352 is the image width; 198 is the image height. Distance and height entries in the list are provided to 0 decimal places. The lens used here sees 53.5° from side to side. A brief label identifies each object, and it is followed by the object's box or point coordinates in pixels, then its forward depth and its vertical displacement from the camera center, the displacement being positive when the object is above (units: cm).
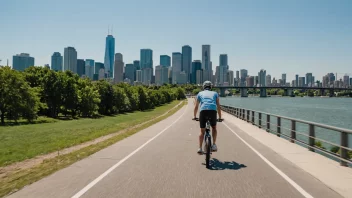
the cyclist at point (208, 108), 952 -44
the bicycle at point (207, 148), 912 -147
